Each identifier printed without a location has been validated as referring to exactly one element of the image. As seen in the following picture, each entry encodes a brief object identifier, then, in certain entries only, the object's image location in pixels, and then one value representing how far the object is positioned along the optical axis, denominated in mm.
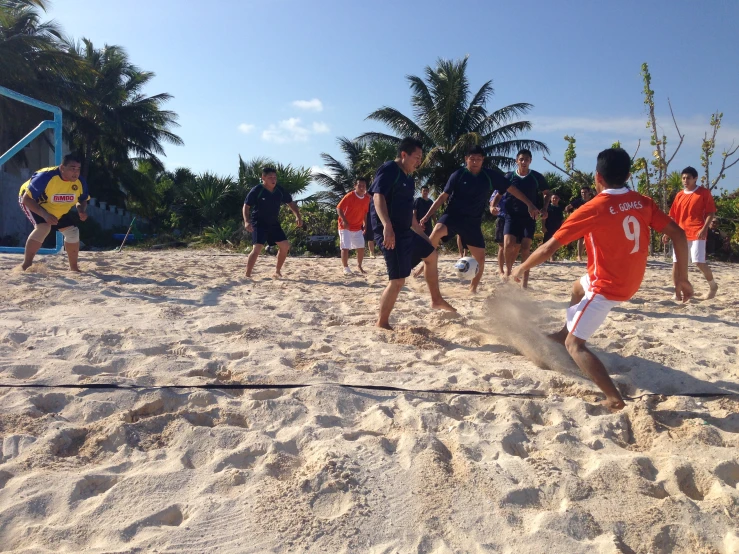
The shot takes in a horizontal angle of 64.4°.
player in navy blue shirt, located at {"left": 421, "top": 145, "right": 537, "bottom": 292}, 6613
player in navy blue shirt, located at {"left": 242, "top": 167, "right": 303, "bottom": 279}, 8289
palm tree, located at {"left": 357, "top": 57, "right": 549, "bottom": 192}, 26203
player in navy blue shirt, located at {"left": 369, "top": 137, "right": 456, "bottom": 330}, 4855
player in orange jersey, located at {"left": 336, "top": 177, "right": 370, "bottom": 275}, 9680
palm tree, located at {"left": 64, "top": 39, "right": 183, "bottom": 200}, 29984
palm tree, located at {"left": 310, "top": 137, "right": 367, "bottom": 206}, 26578
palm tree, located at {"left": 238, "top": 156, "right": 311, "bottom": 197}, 23909
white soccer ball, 6480
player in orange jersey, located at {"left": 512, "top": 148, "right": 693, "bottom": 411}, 3348
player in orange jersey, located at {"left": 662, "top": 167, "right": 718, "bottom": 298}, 6914
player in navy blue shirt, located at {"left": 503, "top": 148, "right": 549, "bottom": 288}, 7285
